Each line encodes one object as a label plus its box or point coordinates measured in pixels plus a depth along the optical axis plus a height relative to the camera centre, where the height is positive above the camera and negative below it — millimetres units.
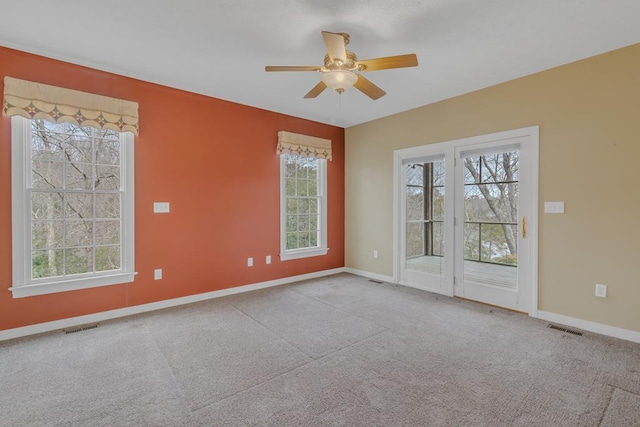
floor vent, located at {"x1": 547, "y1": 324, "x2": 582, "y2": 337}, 2912 -1185
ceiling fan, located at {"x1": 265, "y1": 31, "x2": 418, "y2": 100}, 2236 +1173
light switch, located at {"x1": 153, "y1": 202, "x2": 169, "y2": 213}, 3585 +43
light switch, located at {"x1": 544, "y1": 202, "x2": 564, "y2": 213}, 3151 +32
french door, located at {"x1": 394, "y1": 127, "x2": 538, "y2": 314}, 3439 -102
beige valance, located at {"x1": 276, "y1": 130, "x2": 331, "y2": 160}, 4656 +1055
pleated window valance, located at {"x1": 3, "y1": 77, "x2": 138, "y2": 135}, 2771 +1041
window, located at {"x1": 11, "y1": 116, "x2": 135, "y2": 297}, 2867 +41
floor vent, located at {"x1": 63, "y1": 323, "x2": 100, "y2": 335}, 2969 -1180
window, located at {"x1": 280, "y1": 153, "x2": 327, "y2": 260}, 4793 +70
